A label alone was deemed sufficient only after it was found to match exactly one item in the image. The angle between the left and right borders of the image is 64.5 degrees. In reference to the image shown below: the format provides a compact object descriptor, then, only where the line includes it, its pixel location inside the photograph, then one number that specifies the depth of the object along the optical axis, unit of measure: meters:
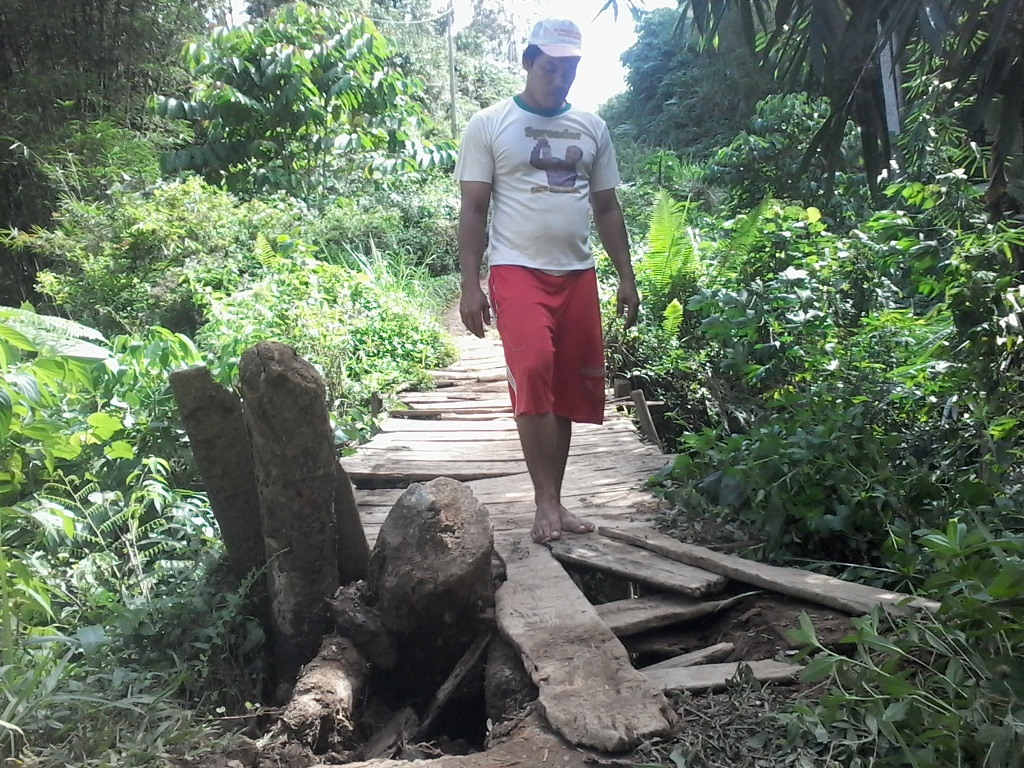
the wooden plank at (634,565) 2.59
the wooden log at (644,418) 4.82
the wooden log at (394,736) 2.35
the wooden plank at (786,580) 2.24
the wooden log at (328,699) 2.23
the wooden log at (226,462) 2.58
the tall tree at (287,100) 11.09
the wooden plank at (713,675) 2.03
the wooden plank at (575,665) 1.86
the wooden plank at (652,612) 2.43
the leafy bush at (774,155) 6.92
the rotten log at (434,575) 2.47
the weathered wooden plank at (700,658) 2.25
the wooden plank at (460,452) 4.50
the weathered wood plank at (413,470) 4.17
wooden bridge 1.91
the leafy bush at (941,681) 1.51
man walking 3.02
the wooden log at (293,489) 2.44
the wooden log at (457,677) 2.53
